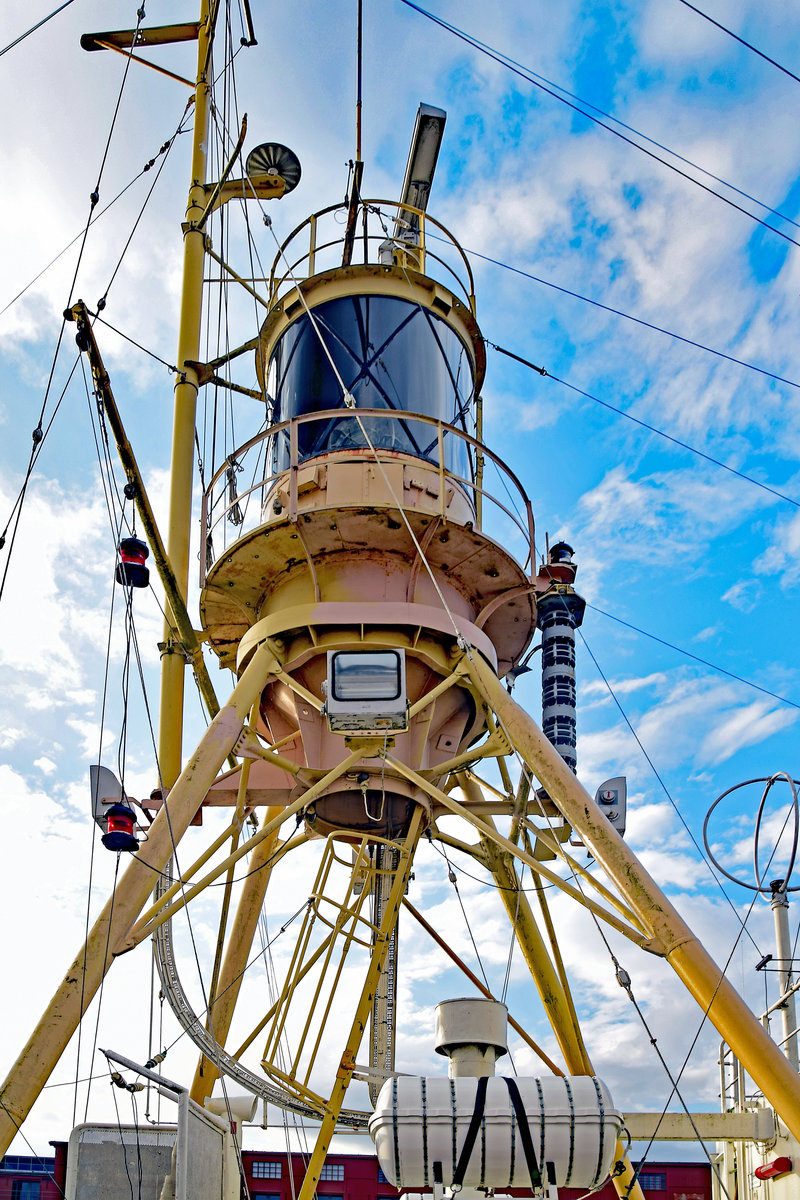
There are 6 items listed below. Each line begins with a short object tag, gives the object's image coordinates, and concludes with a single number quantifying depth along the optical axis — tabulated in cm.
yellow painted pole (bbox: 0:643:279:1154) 842
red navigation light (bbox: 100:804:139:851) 870
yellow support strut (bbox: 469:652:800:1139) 803
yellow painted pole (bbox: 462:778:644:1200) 1230
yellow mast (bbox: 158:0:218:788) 1295
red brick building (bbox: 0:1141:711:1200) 2294
